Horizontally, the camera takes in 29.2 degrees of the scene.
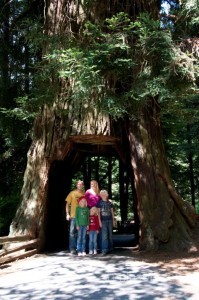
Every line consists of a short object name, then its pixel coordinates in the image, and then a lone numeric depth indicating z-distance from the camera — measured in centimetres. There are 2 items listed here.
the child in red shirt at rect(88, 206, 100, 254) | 877
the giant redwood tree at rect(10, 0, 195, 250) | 716
